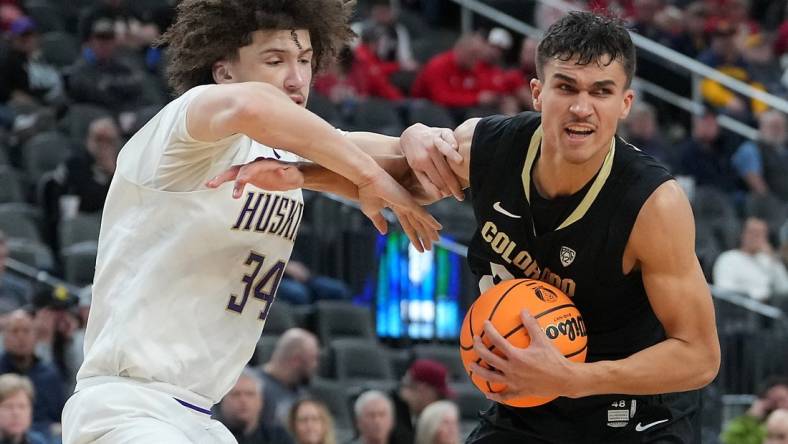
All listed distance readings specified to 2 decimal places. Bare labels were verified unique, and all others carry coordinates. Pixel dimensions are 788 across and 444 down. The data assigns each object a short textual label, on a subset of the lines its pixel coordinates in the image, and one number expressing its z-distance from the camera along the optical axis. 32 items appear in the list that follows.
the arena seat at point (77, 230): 10.69
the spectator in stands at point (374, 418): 9.25
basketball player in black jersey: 4.62
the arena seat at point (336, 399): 10.19
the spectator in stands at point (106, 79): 12.61
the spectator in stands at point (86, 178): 11.04
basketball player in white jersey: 4.43
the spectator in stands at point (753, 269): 12.44
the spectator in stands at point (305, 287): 10.89
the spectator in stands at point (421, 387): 9.72
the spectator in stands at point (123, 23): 13.66
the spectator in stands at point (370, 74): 14.62
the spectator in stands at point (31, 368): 8.91
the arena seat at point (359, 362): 10.52
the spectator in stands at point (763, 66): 16.52
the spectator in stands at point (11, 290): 9.64
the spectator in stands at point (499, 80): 14.38
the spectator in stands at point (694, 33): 16.78
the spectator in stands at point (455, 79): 14.75
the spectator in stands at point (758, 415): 9.78
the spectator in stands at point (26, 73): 12.98
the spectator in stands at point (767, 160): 14.83
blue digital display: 10.77
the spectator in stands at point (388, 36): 15.42
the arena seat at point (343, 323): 10.80
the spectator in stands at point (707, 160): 14.75
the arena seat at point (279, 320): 10.48
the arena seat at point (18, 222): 10.73
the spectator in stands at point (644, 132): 14.46
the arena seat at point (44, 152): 11.68
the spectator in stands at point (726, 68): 15.92
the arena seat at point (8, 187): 11.13
